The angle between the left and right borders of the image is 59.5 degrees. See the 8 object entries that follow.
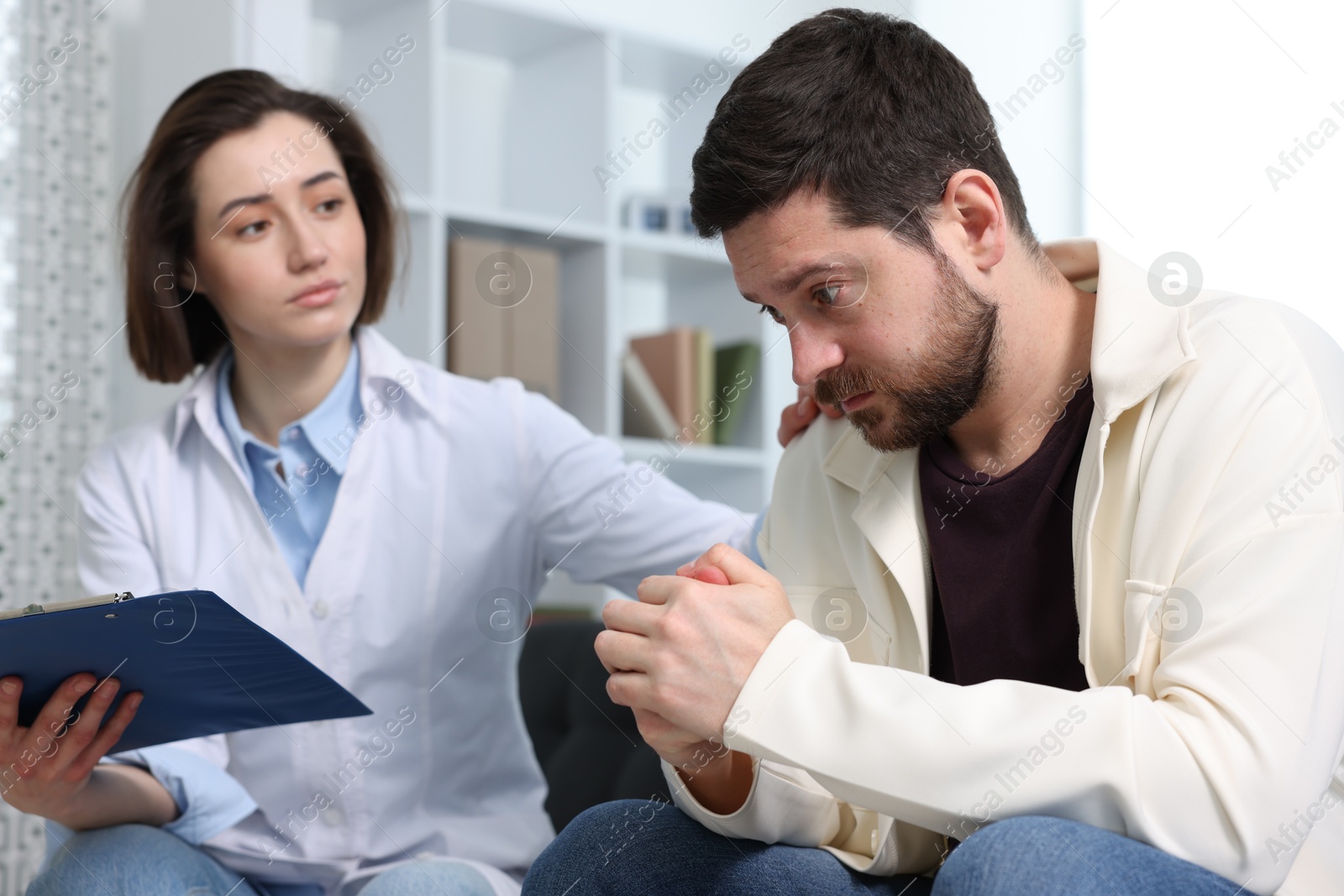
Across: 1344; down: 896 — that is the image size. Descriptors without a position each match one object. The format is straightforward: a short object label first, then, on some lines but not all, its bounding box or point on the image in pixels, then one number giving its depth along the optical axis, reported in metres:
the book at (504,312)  2.70
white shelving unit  2.70
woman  1.42
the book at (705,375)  3.03
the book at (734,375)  3.07
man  0.78
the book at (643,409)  2.94
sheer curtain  2.38
